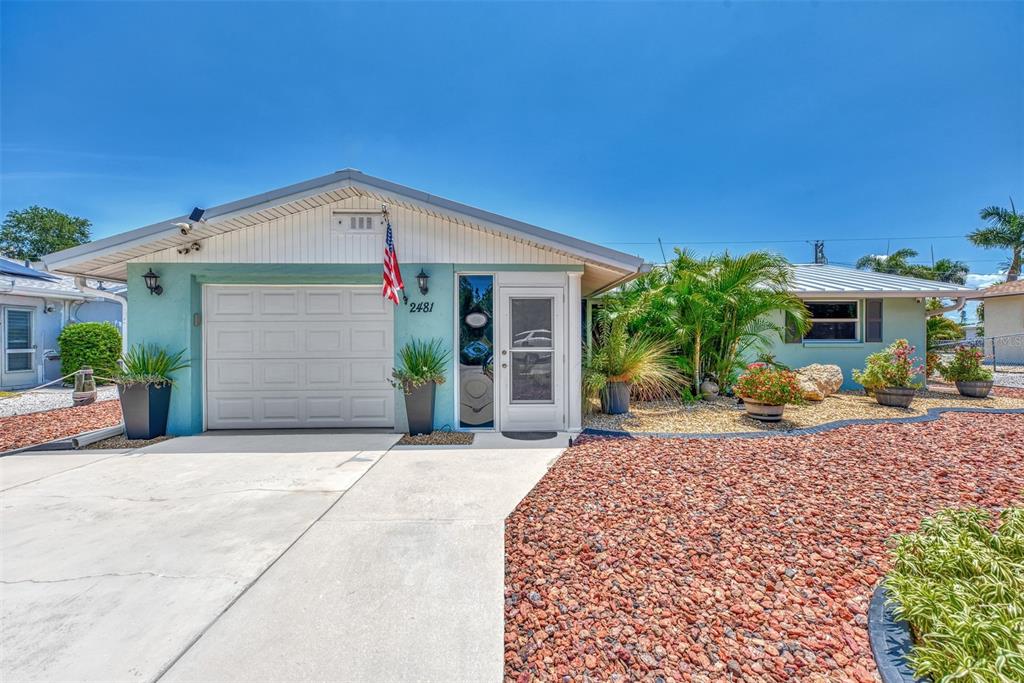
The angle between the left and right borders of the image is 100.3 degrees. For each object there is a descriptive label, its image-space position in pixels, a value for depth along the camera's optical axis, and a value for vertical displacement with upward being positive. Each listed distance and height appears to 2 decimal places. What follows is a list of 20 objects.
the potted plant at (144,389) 5.95 -0.73
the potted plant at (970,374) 9.11 -0.85
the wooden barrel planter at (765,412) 6.75 -1.21
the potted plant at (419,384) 6.08 -0.68
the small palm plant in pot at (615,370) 7.50 -0.60
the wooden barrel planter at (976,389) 9.08 -1.16
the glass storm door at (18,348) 10.84 -0.27
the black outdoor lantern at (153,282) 6.20 +0.80
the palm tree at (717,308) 8.63 +0.58
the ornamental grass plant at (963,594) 1.73 -1.28
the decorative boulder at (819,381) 8.60 -0.95
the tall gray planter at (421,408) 6.12 -1.04
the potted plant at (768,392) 6.68 -0.90
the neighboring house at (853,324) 10.72 +0.29
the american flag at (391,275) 5.93 +0.87
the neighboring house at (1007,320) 18.03 +0.69
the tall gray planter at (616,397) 7.52 -1.08
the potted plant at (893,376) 7.96 -0.79
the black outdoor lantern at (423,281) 6.26 +0.82
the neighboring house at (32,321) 10.83 +0.45
